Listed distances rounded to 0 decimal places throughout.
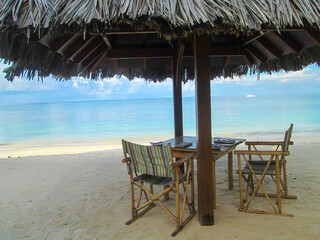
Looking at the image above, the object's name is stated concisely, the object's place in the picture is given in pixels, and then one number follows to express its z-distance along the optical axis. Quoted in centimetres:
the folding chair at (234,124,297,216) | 259
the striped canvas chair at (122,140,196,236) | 228
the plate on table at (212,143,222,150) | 280
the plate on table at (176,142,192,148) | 293
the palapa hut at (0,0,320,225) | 192
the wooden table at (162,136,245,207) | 274
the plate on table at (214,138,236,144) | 325
